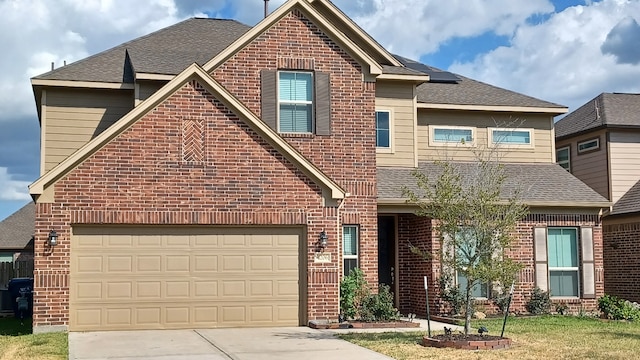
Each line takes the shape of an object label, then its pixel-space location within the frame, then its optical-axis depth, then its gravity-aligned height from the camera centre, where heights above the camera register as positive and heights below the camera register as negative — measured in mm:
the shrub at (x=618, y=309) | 19297 -1989
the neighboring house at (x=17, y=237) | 38875 -220
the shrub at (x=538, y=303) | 20047 -1882
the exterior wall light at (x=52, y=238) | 15242 -117
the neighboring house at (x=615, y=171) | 22688 +1858
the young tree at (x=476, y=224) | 13703 +113
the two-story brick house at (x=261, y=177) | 15828 +1219
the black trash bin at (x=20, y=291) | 21514 -1656
